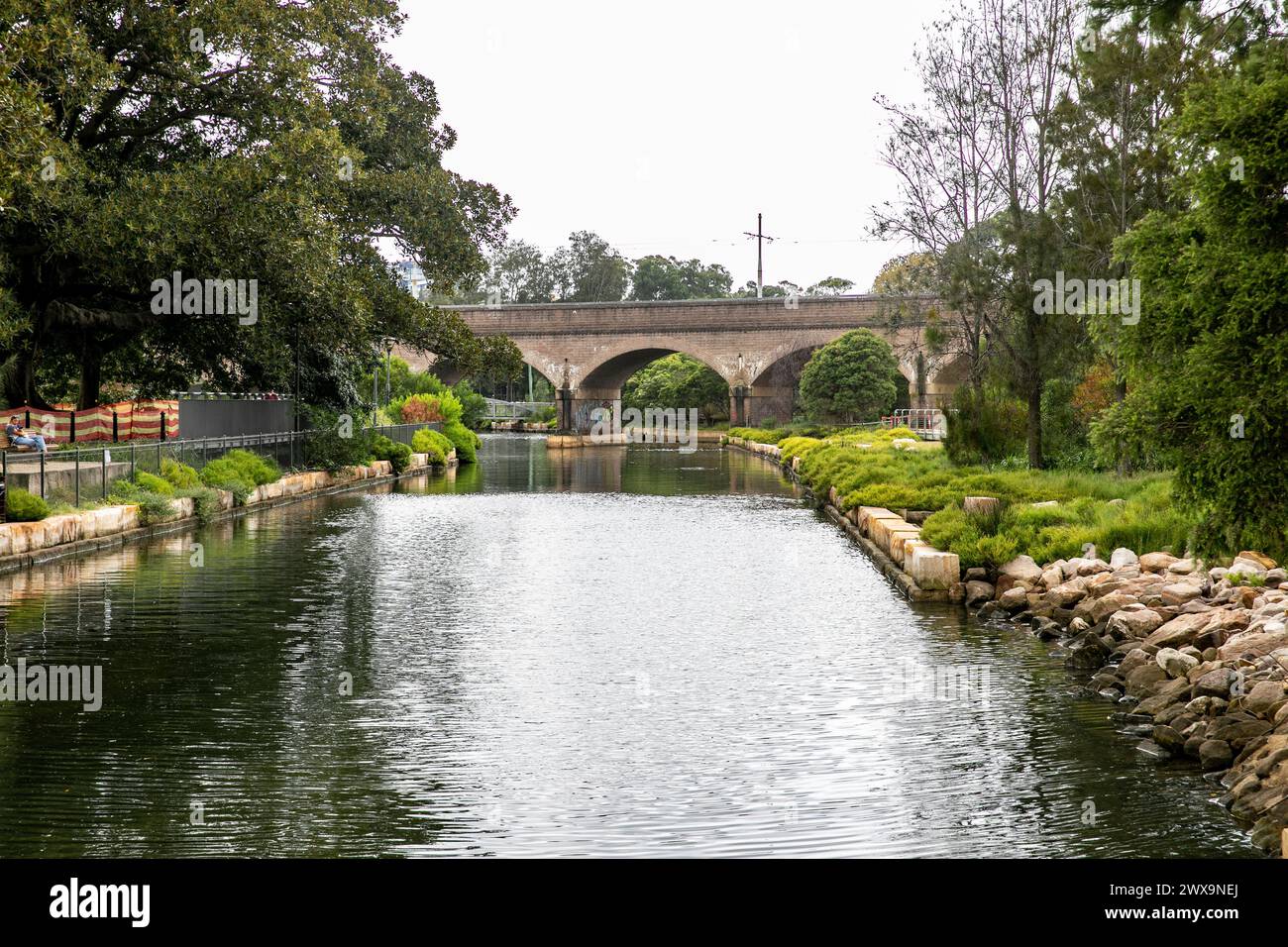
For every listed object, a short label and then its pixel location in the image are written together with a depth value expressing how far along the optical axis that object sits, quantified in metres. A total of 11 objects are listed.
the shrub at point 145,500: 19.77
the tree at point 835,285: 96.06
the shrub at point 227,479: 23.50
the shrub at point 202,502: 21.59
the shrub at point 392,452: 34.91
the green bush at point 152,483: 20.72
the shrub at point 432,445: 39.81
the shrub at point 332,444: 30.59
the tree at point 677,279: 107.75
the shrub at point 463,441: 44.00
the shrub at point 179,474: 22.06
